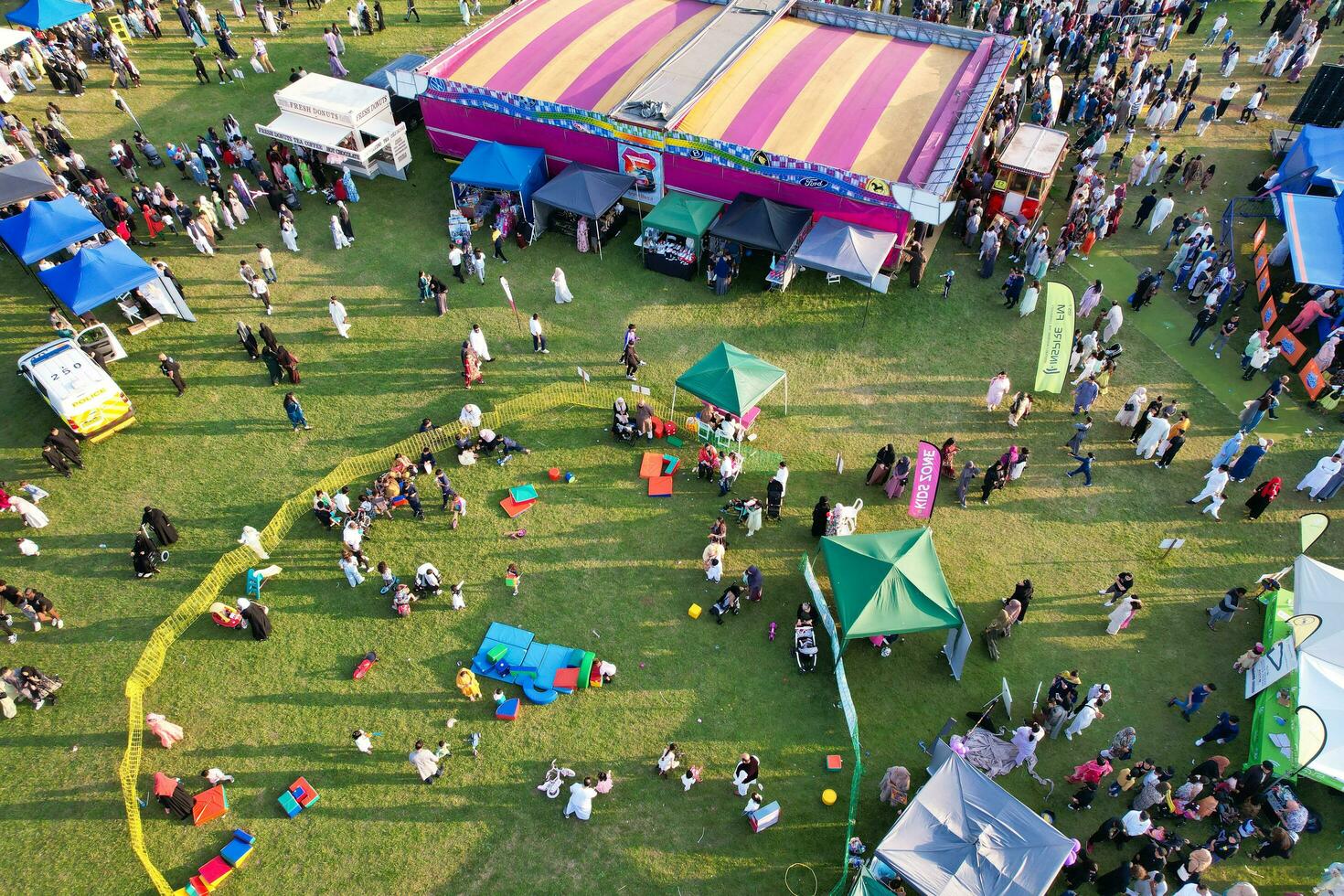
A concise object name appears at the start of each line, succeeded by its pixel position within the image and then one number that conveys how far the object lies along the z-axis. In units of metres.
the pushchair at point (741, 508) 18.89
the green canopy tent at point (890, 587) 16.12
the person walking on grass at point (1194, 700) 15.70
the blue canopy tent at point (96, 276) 22.18
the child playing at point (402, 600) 17.61
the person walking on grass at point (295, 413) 20.77
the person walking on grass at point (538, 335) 22.80
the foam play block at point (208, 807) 14.96
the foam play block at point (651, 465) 20.50
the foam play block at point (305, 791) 15.16
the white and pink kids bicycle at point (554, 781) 15.09
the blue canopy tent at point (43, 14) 32.22
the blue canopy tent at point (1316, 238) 22.33
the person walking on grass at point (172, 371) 21.88
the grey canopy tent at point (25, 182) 24.92
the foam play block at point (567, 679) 16.58
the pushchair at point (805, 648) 16.67
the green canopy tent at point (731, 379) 19.77
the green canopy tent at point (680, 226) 24.73
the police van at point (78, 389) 20.78
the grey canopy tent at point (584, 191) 25.33
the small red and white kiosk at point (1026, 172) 25.39
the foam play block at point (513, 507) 19.70
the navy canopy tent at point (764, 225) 24.06
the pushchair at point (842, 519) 18.61
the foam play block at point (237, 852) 14.44
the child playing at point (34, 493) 19.61
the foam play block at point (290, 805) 15.03
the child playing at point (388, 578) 17.74
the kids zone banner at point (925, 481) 17.97
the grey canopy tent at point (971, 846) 12.82
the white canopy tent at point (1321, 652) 14.44
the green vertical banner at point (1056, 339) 20.16
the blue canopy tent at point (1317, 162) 25.44
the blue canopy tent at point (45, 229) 23.33
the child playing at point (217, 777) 15.22
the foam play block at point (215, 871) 14.22
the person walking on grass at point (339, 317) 22.94
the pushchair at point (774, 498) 18.86
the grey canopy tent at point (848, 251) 23.16
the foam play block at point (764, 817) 14.62
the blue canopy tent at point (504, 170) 26.02
